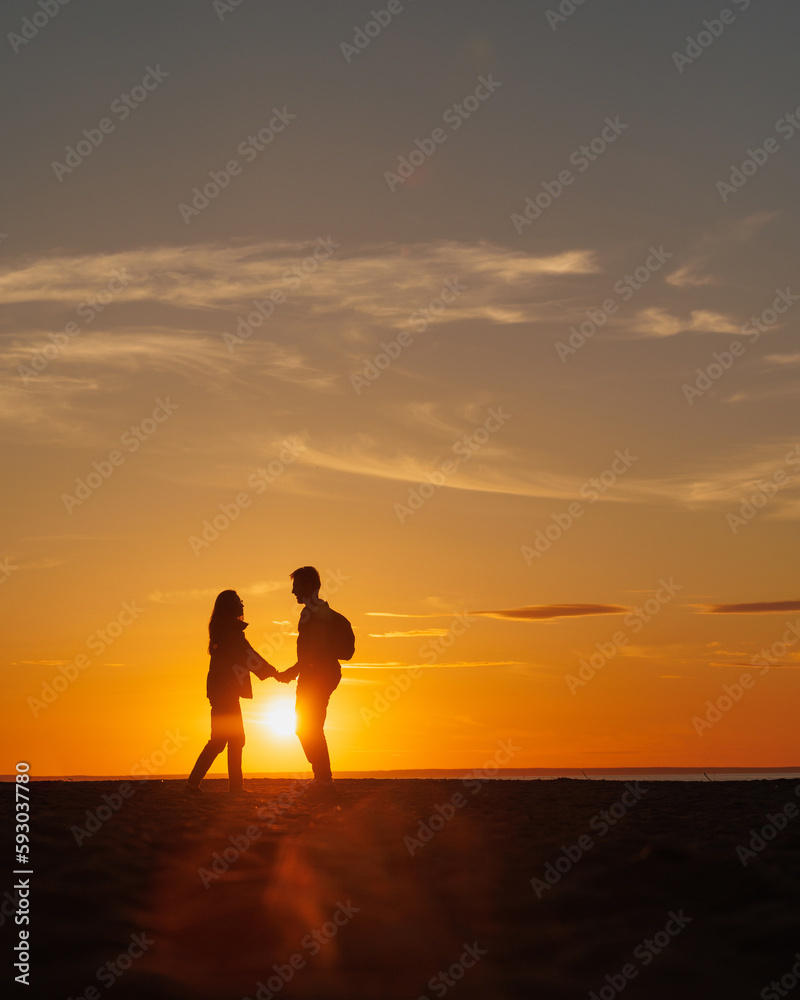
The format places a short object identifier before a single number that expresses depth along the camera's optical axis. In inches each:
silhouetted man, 455.2
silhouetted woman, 476.4
